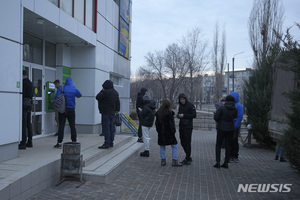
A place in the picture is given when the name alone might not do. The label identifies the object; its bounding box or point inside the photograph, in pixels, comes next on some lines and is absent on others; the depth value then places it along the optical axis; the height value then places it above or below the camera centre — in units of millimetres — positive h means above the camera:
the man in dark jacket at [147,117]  8367 -628
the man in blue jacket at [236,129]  8469 -967
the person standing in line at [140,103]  9961 -290
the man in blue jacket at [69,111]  7233 -436
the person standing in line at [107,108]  7520 -353
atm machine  9304 -55
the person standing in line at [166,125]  7336 -743
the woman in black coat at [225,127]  7465 -782
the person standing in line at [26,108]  6801 -351
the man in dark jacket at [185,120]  7590 -633
